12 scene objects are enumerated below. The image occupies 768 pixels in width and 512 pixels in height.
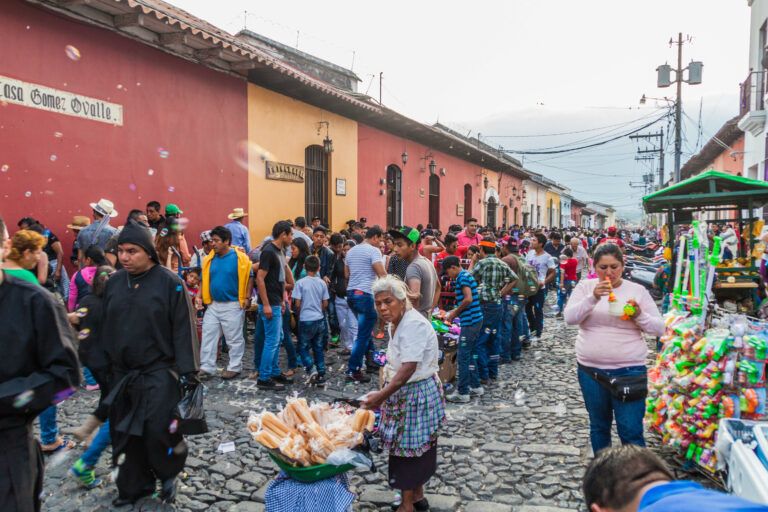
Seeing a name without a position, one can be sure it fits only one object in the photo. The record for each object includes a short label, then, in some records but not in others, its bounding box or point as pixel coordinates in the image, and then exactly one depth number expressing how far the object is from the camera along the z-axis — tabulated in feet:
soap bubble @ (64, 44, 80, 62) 24.85
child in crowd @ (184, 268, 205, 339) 26.78
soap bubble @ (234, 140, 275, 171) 35.78
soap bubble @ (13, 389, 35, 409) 7.70
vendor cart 19.58
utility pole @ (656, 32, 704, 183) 90.27
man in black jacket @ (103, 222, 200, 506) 11.64
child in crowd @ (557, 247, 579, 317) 39.45
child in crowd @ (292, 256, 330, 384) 22.31
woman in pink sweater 12.14
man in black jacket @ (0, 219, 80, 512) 7.80
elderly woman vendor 11.69
